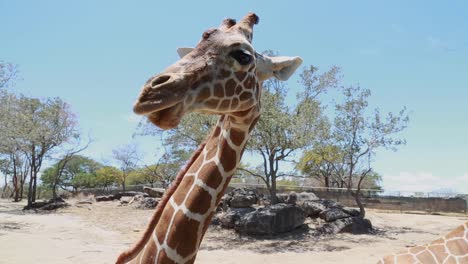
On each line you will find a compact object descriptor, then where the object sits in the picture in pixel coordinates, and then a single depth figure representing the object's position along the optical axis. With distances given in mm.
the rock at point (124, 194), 30023
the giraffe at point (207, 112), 2156
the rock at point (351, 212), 19453
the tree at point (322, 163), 22150
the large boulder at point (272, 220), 16594
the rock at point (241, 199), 21125
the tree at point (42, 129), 27464
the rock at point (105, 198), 29572
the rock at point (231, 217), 17984
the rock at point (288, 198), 21633
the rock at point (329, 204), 19766
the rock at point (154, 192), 27931
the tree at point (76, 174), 54656
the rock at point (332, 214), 18281
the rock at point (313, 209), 19234
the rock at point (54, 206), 26633
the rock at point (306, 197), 22058
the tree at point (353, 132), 20547
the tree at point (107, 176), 54031
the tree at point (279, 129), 17984
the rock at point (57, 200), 27945
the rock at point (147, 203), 24297
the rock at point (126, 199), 27047
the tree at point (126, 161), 45562
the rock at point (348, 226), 17391
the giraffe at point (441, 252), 4250
